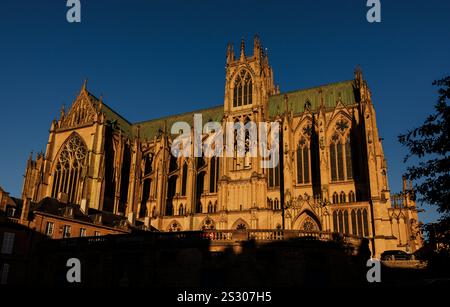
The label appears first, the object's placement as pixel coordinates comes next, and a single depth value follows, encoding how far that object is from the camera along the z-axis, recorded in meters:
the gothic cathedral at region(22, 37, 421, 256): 45.94
